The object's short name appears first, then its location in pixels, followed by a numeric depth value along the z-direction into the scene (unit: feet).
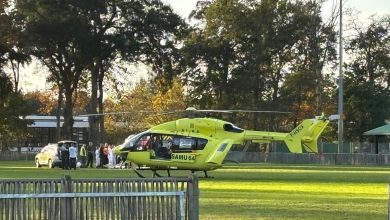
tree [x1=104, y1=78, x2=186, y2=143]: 364.97
